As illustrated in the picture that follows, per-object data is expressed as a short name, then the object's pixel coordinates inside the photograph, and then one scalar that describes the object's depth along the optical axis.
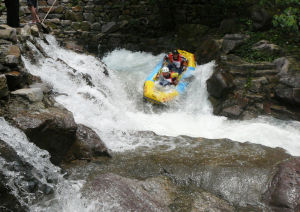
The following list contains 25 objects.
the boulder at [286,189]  3.39
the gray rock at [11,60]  4.86
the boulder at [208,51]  8.86
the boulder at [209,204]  3.36
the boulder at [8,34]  5.66
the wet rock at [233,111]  7.18
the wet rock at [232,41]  8.70
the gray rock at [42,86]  5.24
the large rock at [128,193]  3.15
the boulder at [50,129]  3.80
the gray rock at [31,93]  4.41
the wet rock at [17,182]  2.96
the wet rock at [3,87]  4.11
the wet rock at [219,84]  7.63
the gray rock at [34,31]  7.72
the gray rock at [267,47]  8.25
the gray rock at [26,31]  6.92
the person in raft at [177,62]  8.68
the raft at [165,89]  7.61
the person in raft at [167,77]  8.11
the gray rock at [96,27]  10.51
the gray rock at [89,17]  10.34
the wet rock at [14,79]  4.64
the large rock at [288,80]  6.83
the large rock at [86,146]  4.38
